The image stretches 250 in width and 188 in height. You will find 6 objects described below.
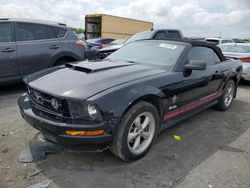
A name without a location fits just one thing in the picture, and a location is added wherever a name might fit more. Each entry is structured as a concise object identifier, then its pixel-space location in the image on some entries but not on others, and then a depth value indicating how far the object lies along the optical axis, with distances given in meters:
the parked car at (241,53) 7.09
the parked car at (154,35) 8.37
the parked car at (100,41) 14.39
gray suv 5.08
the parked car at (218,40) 15.76
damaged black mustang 2.34
